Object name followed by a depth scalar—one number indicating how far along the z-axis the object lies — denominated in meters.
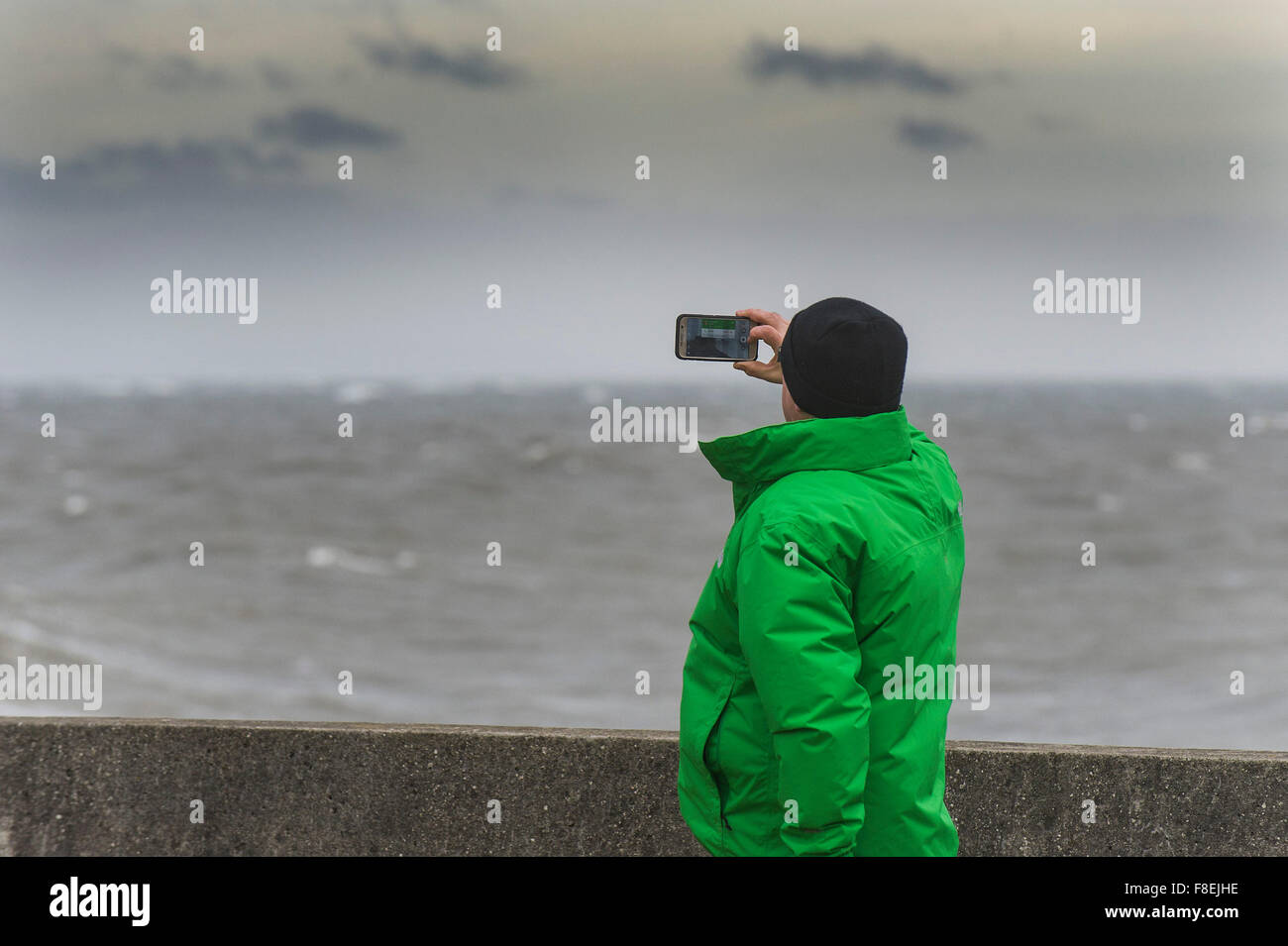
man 4.75
